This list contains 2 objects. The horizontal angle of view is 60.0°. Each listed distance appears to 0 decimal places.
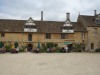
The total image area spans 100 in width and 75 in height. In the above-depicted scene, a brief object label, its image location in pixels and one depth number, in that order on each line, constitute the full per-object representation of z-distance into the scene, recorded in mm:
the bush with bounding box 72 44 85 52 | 20569
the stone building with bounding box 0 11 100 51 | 21149
